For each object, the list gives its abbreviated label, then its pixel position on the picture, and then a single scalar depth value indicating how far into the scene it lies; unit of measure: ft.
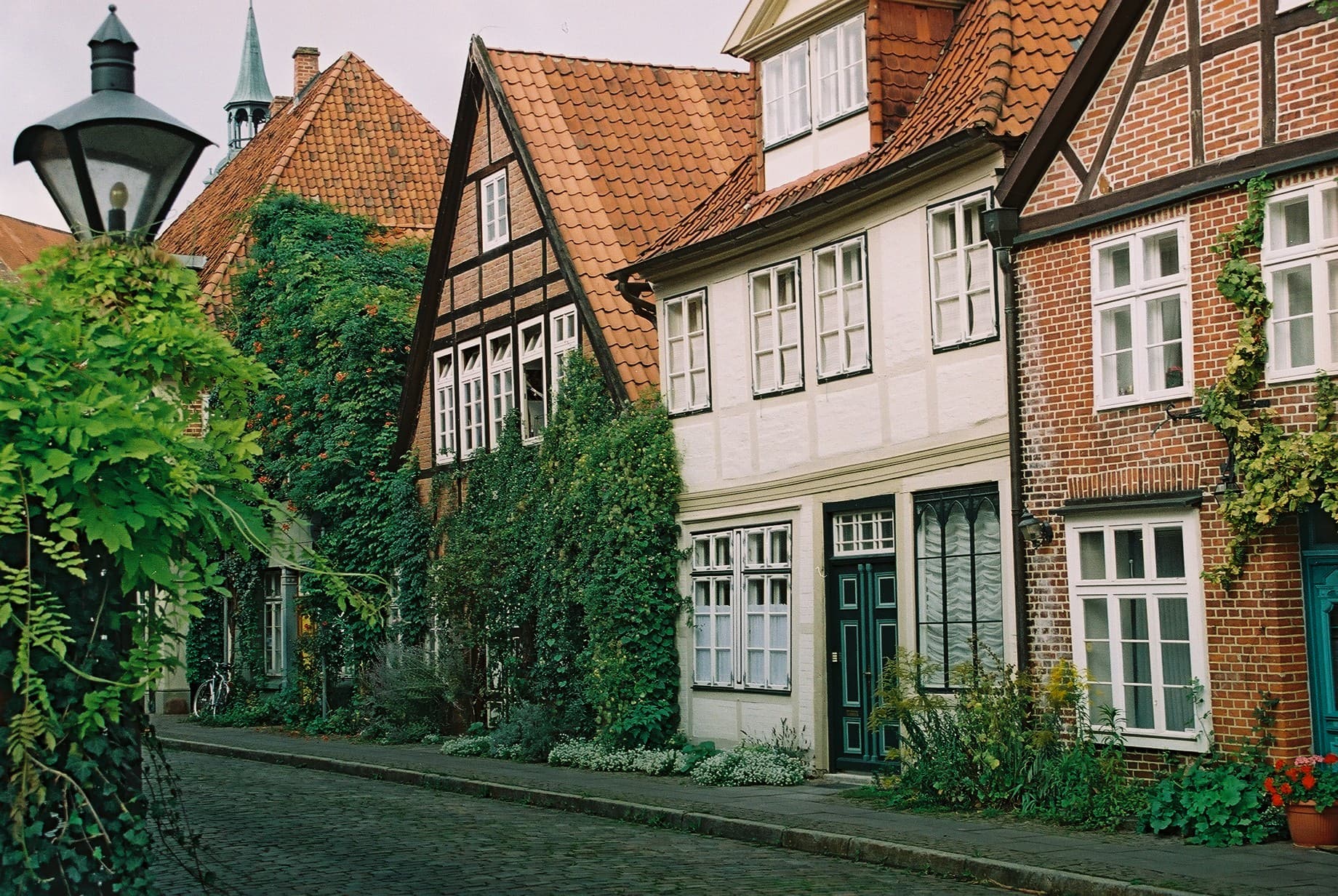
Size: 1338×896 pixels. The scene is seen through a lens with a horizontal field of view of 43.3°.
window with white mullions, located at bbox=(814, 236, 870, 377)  59.77
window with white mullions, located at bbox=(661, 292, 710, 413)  70.18
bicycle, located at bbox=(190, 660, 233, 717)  107.55
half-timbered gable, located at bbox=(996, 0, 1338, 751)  41.88
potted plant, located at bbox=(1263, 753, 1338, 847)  38.91
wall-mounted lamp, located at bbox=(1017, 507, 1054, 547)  49.26
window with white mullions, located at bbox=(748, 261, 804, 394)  63.98
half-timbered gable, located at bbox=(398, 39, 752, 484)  78.84
